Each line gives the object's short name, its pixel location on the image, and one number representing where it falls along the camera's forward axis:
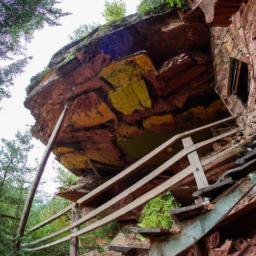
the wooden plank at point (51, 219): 6.75
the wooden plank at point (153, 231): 3.87
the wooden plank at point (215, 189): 3.69
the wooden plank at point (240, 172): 3.47
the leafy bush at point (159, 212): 7.94
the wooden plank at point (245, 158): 3.65
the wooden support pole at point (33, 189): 7.18
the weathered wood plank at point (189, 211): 3.72
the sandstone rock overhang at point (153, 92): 5.96
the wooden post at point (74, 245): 6.12
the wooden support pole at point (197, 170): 4.20
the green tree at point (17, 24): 9.37
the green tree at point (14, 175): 8.68
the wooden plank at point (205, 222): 3.68
